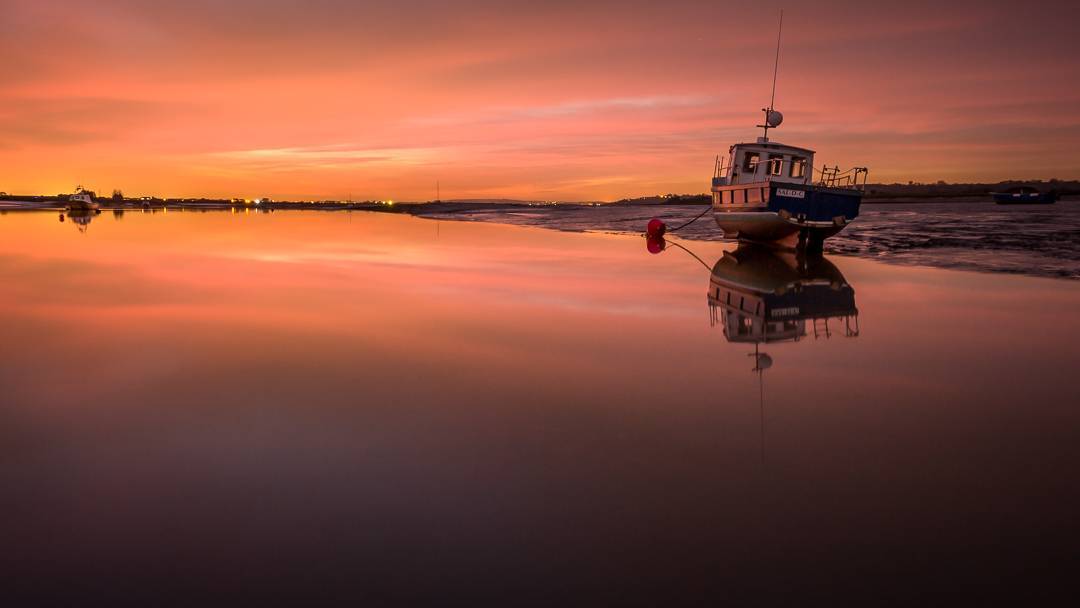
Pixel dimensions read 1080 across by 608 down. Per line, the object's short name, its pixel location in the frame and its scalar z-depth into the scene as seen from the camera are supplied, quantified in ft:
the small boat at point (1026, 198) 279.69
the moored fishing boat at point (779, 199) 78.28
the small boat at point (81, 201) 279.90
